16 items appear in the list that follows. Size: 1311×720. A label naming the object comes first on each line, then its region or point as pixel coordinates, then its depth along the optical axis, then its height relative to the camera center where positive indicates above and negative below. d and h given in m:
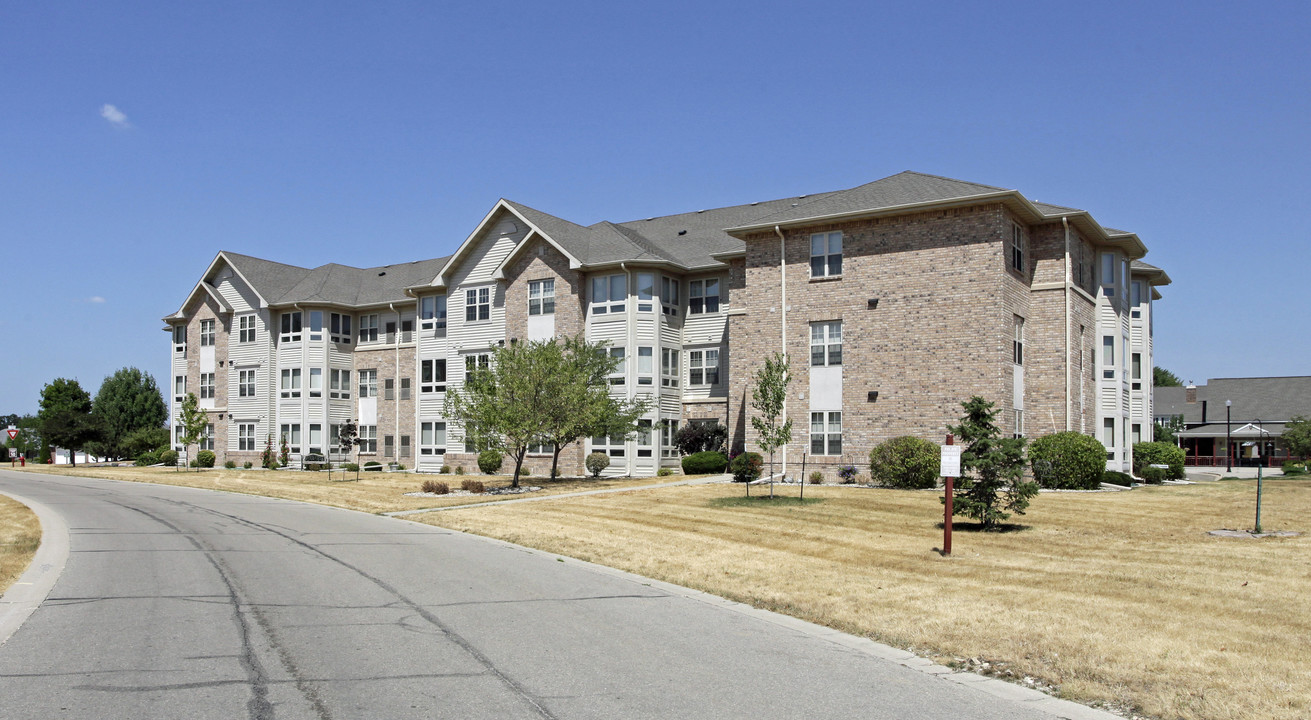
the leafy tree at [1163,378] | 110.86 +3.51
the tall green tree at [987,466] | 18.28 -1.11
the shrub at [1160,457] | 35.72 -1.83
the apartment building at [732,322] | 30.92 +3.55
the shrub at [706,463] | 35.31 -1.99
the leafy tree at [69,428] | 59.62 -1.11
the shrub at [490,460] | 40.28 -2.13
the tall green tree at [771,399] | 23.75 +0.24
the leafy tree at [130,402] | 82.00 +0.66
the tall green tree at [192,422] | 49.06 -0.62
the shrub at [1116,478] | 30.55 -2.23
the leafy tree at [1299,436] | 57.03 -1.74
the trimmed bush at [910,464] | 28.31 -1.65
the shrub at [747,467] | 29.45 -1.83
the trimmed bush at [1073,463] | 28.30 -1.63
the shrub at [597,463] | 38.84 -2.18
